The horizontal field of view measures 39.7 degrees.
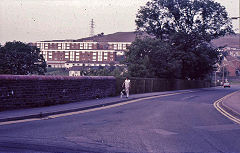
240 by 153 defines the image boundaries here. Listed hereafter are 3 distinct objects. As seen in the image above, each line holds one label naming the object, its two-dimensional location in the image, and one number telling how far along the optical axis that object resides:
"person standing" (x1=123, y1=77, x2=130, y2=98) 26.53
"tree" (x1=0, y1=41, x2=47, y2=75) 47.72
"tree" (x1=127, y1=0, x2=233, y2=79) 52.12
